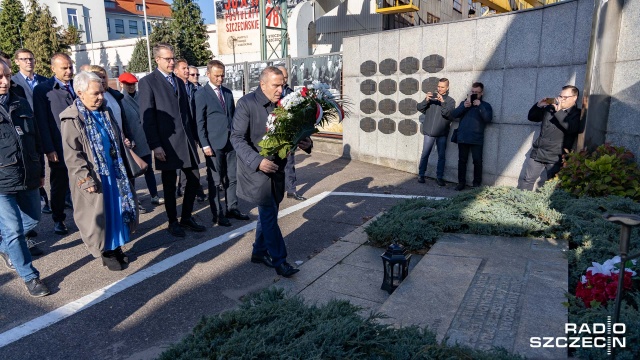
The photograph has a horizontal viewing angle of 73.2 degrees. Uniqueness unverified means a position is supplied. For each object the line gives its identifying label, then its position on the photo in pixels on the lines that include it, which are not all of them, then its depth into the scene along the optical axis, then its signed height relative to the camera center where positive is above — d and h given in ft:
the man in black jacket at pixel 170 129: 17.07 -1.70
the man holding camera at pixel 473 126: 25.13 -2.57
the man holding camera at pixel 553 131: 20.04 -2.35
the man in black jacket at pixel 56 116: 16.94 -1.10
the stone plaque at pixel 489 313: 9.09 -5.31
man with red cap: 20.39 -1.86
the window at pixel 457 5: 98.45 +17.27
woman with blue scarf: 13.21 -2.68
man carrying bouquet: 13.64 -2.53
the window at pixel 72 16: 166.61 +26.96
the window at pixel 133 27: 202.69 +27.68
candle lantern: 12.31 -5.26
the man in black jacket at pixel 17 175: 12.80 -2.58
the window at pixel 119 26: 197.77 +27.55
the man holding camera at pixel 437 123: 26.37 -2.50
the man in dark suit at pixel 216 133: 19.13 -2.09
